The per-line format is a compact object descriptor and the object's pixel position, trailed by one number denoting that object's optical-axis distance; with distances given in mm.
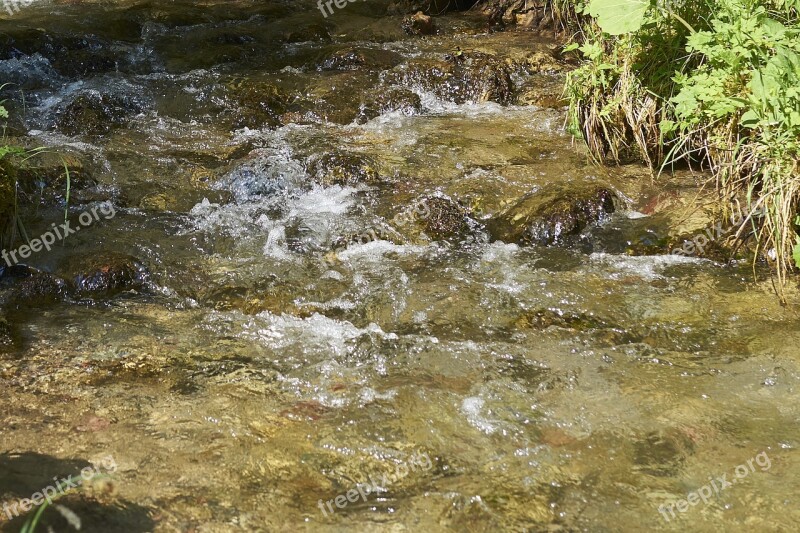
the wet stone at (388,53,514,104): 7207
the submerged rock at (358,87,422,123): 6914
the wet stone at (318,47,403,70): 7824
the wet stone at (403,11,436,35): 9227
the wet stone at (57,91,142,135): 6402
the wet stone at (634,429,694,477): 2691
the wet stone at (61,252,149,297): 4148
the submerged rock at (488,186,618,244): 4730
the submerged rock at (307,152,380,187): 5559
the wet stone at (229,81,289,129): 6652
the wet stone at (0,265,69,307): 3951
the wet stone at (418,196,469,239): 4887
